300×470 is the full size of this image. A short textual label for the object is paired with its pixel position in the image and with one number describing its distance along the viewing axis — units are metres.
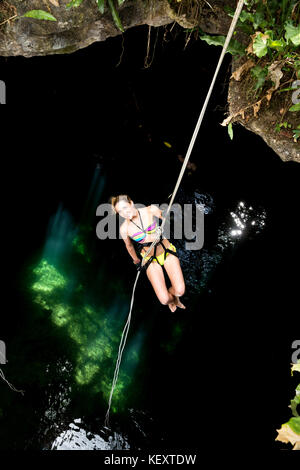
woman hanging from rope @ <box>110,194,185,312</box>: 4.18
